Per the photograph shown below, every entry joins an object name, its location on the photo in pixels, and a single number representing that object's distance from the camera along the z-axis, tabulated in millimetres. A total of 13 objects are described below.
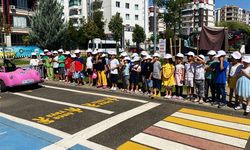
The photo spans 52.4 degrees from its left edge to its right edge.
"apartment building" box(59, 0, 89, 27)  70312
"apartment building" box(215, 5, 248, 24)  142712
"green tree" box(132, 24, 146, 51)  62094
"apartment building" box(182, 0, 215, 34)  111750
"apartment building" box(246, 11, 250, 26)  157125
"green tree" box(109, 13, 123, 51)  56219
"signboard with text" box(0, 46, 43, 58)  33531
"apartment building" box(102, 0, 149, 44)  64562
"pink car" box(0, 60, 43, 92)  11836
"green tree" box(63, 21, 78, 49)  51712
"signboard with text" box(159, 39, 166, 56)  15672
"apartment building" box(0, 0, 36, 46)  44994
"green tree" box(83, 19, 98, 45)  49031
